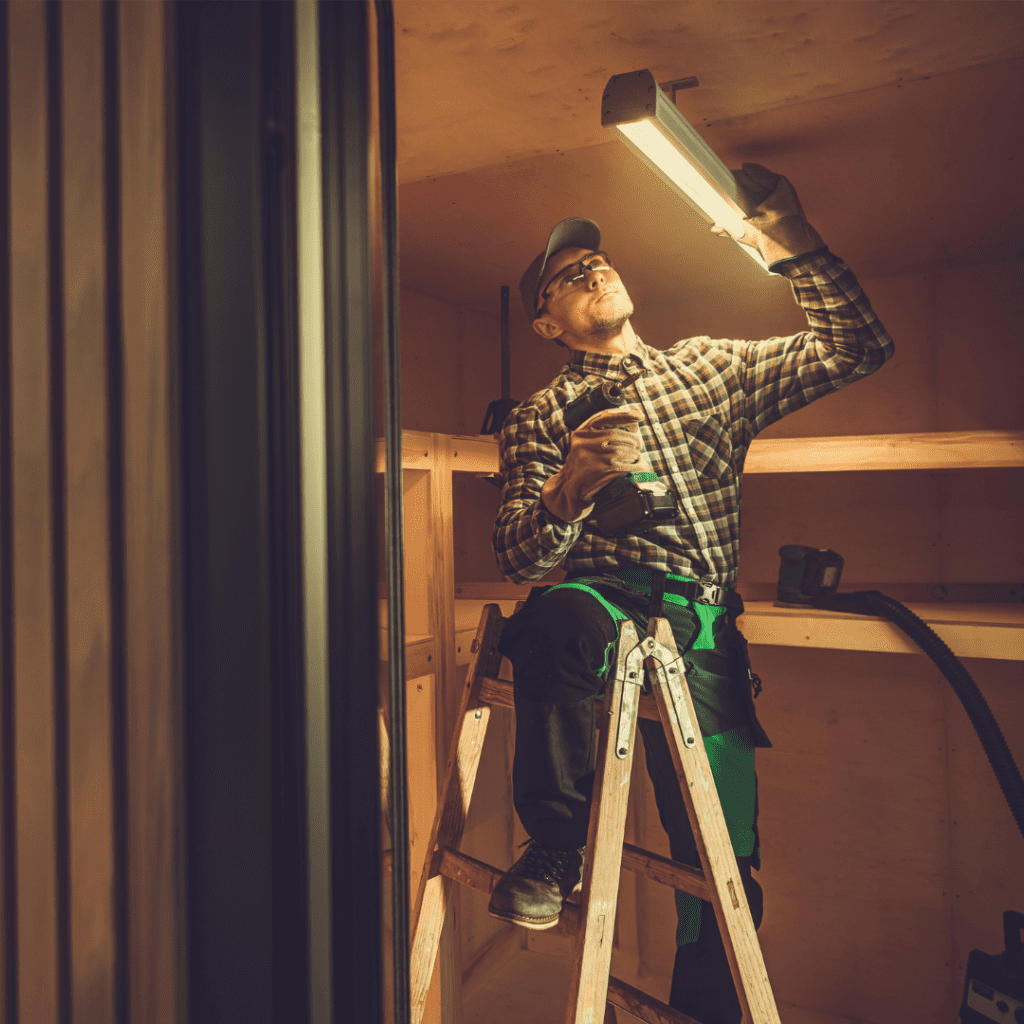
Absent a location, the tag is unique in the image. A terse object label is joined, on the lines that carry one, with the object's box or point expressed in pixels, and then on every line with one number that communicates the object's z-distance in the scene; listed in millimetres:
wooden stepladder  1141
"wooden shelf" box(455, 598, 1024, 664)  1578
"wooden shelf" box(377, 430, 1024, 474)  1551
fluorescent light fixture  1018
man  1251
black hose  1590
